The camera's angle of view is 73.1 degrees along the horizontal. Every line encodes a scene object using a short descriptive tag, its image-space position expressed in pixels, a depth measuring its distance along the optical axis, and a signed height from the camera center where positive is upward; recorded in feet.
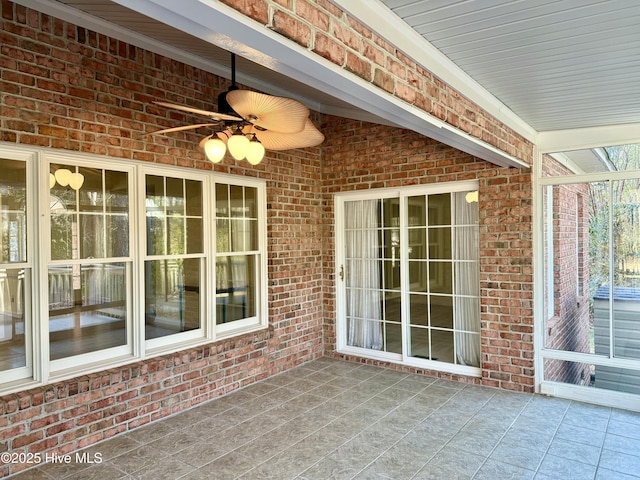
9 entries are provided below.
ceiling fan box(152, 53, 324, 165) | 9.27 +2.93
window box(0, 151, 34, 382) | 10.50 -0.49
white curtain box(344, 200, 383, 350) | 18.90 -1.51
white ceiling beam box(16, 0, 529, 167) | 4.49 +2.43
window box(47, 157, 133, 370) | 11.48 -0.55
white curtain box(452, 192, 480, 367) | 16.37 -1.58
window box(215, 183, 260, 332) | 15.80 -0.47
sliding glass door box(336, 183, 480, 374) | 16.61 -1.47
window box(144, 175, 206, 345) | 13.52 -0.38
